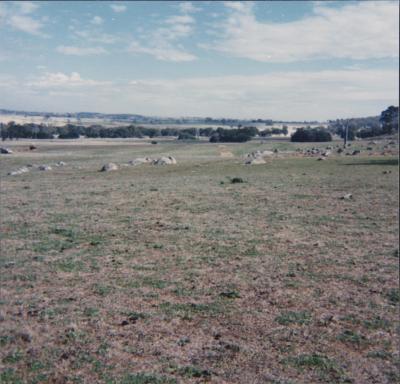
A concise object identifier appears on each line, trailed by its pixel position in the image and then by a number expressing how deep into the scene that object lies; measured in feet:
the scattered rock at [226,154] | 235.28
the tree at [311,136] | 387.75
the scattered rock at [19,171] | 79.11
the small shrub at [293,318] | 27.73
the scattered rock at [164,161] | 171.22
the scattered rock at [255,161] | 166.12
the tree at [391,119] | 422.00
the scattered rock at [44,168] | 124.47
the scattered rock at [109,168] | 138.66
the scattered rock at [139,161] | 170.24
